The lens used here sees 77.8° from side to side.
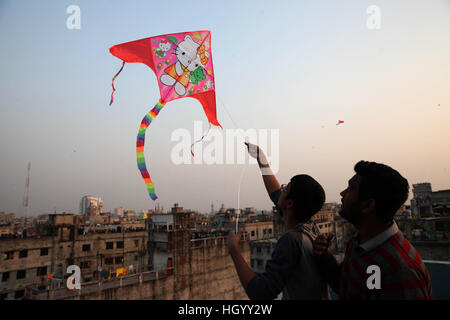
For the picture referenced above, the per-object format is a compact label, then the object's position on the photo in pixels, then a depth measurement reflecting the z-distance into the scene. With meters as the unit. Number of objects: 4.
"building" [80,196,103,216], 67.49
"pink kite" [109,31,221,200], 4.83
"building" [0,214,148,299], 25.47
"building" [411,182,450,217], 41.62
